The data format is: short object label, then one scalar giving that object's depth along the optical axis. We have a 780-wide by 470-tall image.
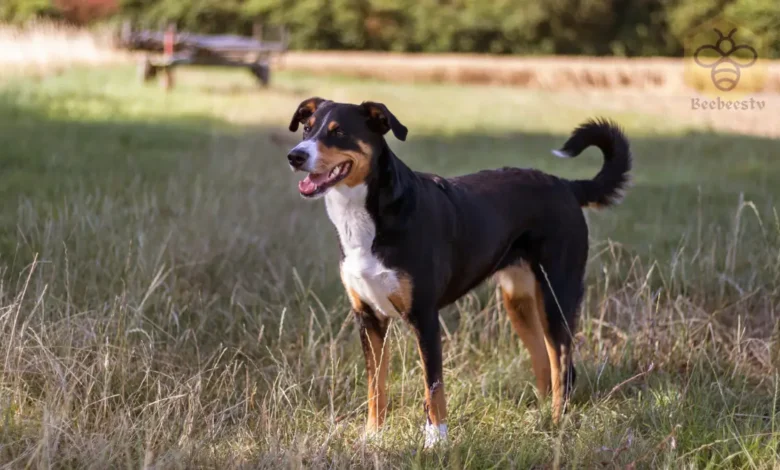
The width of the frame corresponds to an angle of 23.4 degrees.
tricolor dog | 7.55
